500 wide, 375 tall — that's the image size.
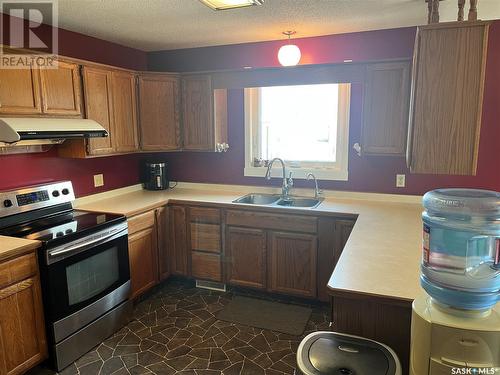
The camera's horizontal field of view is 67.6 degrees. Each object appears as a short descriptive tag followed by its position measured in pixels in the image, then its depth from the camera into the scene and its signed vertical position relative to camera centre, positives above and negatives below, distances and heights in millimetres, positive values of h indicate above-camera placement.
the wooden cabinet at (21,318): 2145 -1076
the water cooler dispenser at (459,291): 1207 -540
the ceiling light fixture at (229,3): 2236 +803
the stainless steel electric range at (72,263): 2383 -869
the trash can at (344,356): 1413 -868
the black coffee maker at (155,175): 3969 -409
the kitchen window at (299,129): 3525 +72
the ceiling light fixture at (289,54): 3336 +733
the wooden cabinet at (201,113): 3646 +233
